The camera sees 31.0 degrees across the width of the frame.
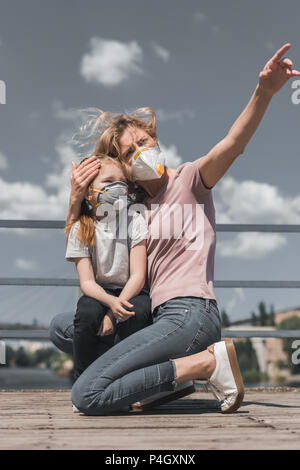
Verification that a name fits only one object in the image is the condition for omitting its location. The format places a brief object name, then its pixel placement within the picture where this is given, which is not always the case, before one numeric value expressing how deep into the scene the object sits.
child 2.10
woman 1.98
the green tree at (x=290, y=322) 71.56
